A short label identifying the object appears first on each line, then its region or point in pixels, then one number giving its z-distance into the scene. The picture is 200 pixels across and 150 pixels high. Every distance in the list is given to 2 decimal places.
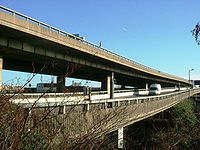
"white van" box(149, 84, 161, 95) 71.88
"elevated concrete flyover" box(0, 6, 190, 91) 28.50
